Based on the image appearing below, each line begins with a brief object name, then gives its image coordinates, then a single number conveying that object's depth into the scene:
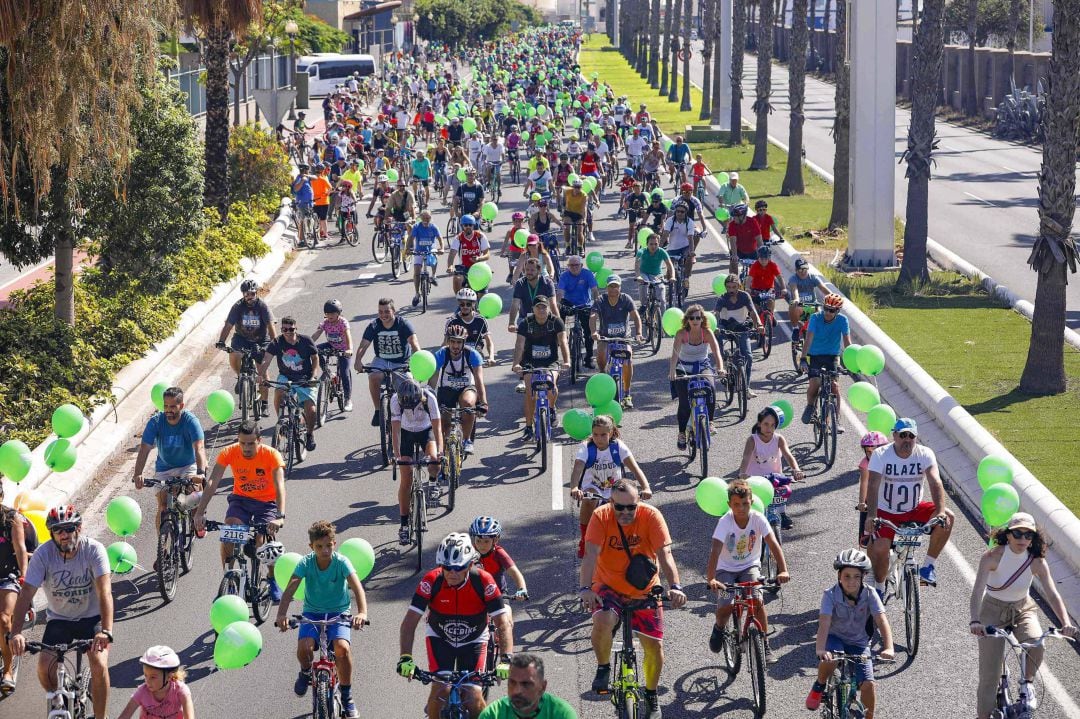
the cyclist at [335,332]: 18.30
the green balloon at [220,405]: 15.45
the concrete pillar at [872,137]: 28.86
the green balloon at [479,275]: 22.25
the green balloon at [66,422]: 14.23
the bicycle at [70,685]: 9.91
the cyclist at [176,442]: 13.33
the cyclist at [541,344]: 16.89
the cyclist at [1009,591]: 9.85
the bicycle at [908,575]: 11.31
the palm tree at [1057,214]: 19.09
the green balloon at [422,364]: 15.82
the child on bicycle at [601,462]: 12.36
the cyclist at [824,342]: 16.86
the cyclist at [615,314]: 18.38
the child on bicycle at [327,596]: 9.99
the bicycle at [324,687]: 9.70
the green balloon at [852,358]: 16.52
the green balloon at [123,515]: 12.20
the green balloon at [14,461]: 13.24
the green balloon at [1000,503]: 11.55
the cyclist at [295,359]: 17.14
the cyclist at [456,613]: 9.15
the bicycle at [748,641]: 10.26
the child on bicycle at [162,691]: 8.50
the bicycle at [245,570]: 11.94
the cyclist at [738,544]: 10.77
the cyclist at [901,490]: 11.77
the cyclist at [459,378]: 15.80
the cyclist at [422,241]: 25.09
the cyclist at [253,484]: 12.35
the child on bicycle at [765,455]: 12.82
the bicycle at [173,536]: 12.83
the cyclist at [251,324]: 18.67
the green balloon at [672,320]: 18.73
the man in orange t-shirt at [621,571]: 9.91
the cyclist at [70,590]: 10.05
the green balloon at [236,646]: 9.45
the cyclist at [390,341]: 16.84
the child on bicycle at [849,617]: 9.54
